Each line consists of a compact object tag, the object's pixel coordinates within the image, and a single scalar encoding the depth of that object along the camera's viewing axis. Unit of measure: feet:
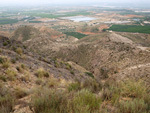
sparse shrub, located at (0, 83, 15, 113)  12.19
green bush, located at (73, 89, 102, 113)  12.55
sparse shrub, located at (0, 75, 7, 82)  24.12
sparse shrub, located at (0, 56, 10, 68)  30.11
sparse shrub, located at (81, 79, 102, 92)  21.86
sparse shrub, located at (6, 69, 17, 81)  25.74
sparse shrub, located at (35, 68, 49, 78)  33.75
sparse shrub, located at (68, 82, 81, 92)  20.61
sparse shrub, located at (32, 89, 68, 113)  11.93
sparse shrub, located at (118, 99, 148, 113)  12.39
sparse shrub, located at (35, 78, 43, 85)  27.91
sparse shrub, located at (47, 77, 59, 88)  25.81
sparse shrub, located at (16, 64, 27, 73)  31.90
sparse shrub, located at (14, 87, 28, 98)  19.34
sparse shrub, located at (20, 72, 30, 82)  27.86
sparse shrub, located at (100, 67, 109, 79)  72.52
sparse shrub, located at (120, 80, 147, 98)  17.17
